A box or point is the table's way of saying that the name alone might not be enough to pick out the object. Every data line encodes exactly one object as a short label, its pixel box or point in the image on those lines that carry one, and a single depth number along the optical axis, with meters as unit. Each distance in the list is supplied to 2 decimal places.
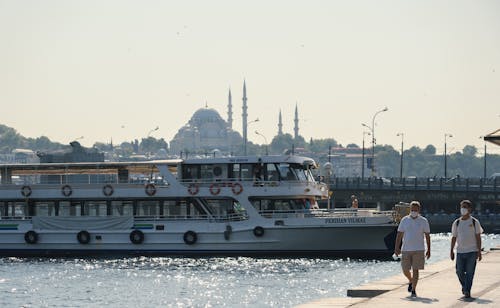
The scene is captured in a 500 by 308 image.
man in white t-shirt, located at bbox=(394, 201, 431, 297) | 26.14
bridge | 114.00
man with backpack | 25.69
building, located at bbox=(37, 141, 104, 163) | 82.24
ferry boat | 56.28
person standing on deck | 59.89
